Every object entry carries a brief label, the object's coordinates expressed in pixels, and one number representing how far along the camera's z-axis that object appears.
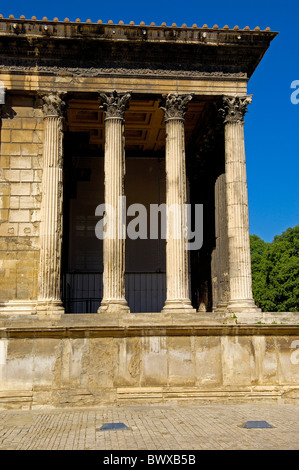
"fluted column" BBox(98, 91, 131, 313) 17.44
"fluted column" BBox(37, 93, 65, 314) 17.25
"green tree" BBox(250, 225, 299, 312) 45.00
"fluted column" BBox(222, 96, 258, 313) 18.14
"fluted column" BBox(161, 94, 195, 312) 17.72
